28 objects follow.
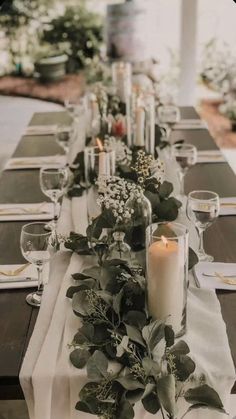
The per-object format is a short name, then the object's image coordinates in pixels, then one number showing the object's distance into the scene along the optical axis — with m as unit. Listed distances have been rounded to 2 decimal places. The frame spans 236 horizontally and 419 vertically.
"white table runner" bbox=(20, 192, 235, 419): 1.17
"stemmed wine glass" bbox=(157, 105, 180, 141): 2.90
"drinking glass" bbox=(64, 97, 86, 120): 3.28
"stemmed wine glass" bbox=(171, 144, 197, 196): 2.28
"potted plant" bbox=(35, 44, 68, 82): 7.04
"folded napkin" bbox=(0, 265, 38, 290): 1.54
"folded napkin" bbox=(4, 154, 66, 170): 2.65
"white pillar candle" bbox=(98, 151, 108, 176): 1.92
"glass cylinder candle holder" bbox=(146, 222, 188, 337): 1.25
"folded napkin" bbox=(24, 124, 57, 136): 3.25
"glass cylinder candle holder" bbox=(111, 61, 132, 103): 3.22
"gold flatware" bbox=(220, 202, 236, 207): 2.11
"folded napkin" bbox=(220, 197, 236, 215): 2.04
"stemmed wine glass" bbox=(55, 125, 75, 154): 2.70
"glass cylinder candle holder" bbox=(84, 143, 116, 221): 1.89
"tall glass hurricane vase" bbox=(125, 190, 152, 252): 1.54
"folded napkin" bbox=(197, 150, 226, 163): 2.66
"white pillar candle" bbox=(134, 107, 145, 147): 2.43
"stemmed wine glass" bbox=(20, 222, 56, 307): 1.46
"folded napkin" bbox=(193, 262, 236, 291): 1.51
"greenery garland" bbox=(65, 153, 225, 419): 1.07
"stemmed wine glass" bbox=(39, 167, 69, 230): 1.98
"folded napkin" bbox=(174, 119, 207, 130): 3.27
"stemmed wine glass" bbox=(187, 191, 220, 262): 1.68
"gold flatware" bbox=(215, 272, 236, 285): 1.54
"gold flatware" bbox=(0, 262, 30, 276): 1.61
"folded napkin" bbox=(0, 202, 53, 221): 2.03
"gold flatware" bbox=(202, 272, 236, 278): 1.57
